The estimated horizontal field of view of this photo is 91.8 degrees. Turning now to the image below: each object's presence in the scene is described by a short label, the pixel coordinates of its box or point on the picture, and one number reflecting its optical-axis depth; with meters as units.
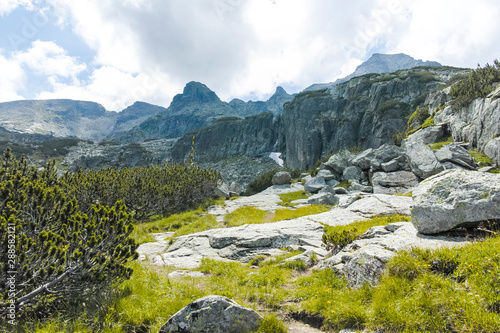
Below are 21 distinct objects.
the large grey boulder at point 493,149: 25.50
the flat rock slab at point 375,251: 6.65
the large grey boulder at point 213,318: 5.25
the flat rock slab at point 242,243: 11.98
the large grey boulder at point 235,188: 48.33
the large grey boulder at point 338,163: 41.88
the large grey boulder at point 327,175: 39.72
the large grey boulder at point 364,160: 37.06
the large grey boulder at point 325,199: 26.08
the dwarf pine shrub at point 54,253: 5.42
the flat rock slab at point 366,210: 13.94
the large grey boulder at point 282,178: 45.78
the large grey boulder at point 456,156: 25.47
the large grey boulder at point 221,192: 38.33
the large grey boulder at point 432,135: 38.53
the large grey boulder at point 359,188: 30.27
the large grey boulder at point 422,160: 26.44
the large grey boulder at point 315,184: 35.25
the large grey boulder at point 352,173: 36.91
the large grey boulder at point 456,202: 7.07
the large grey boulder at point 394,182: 27.14
